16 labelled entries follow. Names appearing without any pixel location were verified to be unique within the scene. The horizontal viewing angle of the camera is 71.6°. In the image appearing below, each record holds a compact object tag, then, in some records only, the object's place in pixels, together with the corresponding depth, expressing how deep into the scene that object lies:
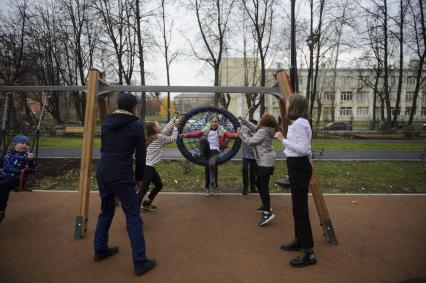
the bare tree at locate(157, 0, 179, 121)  22.82
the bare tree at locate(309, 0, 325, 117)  22.03
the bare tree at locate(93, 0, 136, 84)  20.56
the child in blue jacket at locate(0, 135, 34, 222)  4.64
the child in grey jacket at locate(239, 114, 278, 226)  4.92
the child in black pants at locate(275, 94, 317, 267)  3.59
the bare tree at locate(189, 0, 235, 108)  22.84
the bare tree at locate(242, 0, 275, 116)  24.00
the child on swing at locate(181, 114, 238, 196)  6.05
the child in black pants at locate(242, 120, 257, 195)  6.91
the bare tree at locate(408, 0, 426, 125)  20.88
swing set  4.46
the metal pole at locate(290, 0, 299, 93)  9.72
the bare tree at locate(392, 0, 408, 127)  22.44
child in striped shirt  5.25
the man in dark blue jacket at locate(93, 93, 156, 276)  3.40
